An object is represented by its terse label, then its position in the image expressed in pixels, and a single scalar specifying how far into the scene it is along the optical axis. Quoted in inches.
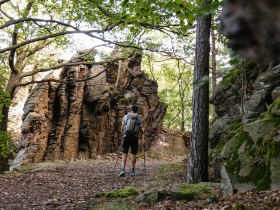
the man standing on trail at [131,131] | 432.8
